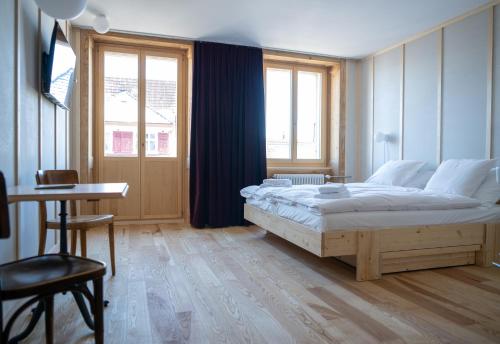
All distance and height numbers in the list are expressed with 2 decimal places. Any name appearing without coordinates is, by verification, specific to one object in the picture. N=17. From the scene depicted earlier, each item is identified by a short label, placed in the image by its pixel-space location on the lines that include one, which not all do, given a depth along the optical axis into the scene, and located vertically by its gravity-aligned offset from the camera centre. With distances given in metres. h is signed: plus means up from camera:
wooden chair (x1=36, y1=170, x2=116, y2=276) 2.28 -0.42
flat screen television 2.65 +0.73
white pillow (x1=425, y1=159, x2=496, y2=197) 3.18 -0.13
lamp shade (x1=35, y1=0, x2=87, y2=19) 2.31 +1.03
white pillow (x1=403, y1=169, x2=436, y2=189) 3.89 -0.20
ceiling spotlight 3.83 +1.50
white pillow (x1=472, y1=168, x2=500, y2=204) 3.10 -0.25
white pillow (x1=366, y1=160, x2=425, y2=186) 4.02 -0.13
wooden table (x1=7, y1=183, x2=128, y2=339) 1.48 -0.15
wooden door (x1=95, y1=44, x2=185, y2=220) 4.70 +0.45
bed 2.57 -0.55
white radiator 5.14 -0.25
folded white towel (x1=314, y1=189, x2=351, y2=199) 2.83 -0.27
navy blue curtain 4.62 +0.39
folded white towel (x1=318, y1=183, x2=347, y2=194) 2.87 -0.23
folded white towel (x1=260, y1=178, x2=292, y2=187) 3.97 -0.25
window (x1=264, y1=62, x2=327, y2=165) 5.36 +0.75
